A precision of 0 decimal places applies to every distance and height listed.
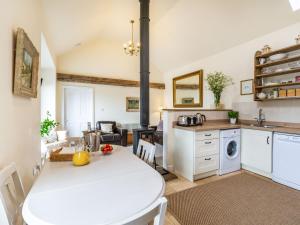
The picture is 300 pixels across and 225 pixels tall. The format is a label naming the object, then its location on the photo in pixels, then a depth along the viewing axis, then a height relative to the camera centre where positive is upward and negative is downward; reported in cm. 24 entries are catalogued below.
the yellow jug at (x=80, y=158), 140 -40
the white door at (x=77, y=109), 554 +10
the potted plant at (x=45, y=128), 364 -35
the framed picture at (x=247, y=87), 366 +57
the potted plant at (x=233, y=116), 367 -9
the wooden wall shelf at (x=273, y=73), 276 +70
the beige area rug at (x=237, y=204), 183 -118
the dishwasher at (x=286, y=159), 239 -72
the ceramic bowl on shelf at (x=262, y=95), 318 +32
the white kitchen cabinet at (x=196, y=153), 274 -72
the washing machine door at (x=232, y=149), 316 -73
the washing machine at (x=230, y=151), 301 -74
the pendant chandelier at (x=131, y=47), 437 +172
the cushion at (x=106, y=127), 548 -53
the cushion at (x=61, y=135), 418 -59
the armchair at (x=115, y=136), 498 -74
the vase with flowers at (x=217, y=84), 400 +70
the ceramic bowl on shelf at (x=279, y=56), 291 +99
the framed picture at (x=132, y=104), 646 +31
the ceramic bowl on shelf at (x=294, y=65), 284 +83
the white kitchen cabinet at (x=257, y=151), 277 -70
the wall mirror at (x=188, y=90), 515 +74
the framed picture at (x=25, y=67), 128 +40
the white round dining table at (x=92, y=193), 74 -46
